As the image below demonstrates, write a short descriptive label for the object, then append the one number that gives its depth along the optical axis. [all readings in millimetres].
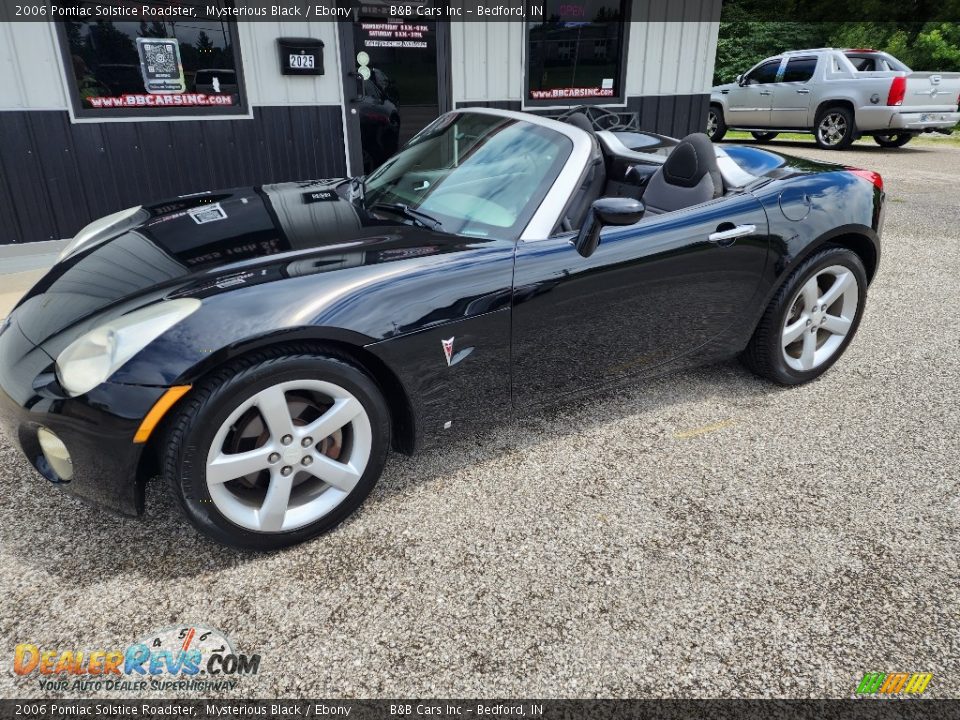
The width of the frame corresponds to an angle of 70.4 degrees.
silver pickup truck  12273
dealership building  5445
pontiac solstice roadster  2068
